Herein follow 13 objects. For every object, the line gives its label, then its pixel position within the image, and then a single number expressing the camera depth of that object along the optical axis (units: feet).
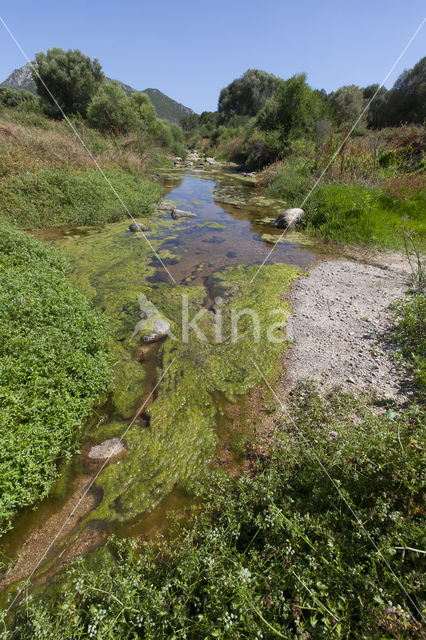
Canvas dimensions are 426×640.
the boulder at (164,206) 32.88
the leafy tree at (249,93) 130.72
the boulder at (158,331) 12.73
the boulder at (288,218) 26.96
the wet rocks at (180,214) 30.26
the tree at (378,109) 72.23
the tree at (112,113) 48.86
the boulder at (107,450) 8.27
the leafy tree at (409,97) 65.41
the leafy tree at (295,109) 51.11
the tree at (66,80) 66.18
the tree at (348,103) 74.60
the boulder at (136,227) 25.82
